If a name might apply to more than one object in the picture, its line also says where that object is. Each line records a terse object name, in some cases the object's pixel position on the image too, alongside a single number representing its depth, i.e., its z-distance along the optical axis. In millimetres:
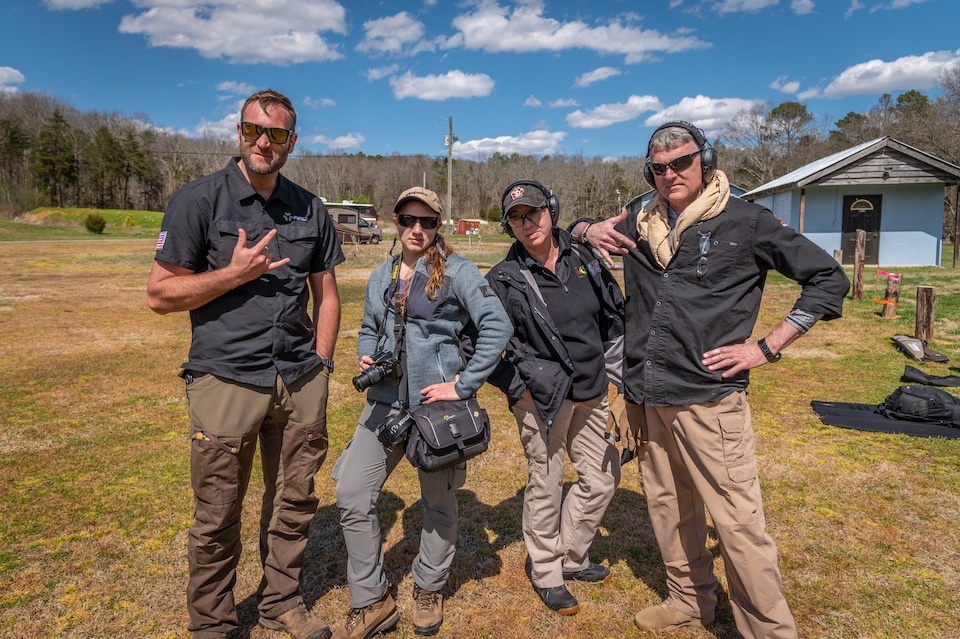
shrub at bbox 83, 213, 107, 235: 42781
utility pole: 42875
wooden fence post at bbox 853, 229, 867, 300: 13820
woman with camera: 2717
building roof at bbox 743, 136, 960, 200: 19969
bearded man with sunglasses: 2447
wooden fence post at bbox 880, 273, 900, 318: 11609
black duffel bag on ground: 5641
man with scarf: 2445
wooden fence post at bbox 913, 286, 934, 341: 9258
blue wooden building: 20453
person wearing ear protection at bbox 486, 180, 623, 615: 2990
